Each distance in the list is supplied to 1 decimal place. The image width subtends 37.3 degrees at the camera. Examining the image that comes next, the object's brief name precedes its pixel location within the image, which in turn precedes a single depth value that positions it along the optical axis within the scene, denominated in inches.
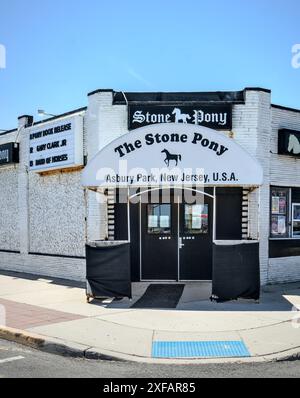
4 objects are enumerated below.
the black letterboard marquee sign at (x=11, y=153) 569.0
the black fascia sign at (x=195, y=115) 434.6
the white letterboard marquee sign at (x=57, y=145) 473.4
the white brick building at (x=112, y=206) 438.0
